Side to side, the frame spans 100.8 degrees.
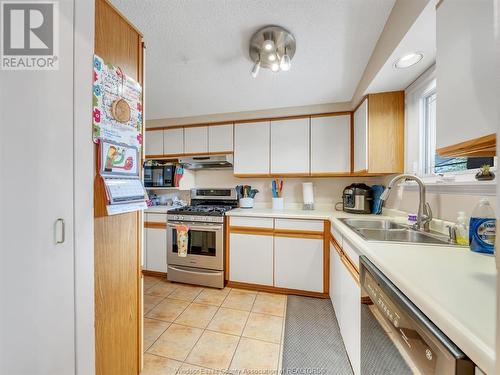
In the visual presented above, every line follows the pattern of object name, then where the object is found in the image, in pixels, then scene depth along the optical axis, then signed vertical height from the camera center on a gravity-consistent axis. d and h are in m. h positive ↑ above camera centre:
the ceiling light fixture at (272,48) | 1.31 +0.95
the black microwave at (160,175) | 2.86 +0.16
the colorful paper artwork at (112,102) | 0.89 +0.39
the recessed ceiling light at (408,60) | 1.30 +0.83
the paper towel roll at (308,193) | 2.60 -0.08
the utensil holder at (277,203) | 2.68 -0.21
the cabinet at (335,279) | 1.64 -0.79
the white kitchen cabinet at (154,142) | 3.00 +0.65
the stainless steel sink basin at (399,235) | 1.23 -0.31
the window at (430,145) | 1.38 +0.34
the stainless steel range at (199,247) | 2.37 -0.72
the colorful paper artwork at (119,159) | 0.92 +0.13
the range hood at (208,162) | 2.72 +0.34
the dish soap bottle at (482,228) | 0.86 -0.17
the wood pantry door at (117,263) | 0.92 -0.38
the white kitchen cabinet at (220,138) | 2.70 +0.64
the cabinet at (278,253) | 2.14 -0.72
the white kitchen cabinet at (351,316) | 1.12 -0.79
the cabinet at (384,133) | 1.82 +0.48
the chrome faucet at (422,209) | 1.34 -0.14
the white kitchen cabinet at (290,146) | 2.47 +0.49
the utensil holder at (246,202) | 2.77 -0.21
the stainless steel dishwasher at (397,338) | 0.45 -0.42
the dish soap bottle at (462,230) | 1.05 -0.22
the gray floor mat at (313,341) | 1.34 -1.16
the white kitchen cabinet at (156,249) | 2.64 -0.81
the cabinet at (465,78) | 0.59 +0.36
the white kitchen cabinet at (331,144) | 2.34 +0.49
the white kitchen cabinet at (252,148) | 2.59 +0.50
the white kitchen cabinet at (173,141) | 2.89 +0.64
